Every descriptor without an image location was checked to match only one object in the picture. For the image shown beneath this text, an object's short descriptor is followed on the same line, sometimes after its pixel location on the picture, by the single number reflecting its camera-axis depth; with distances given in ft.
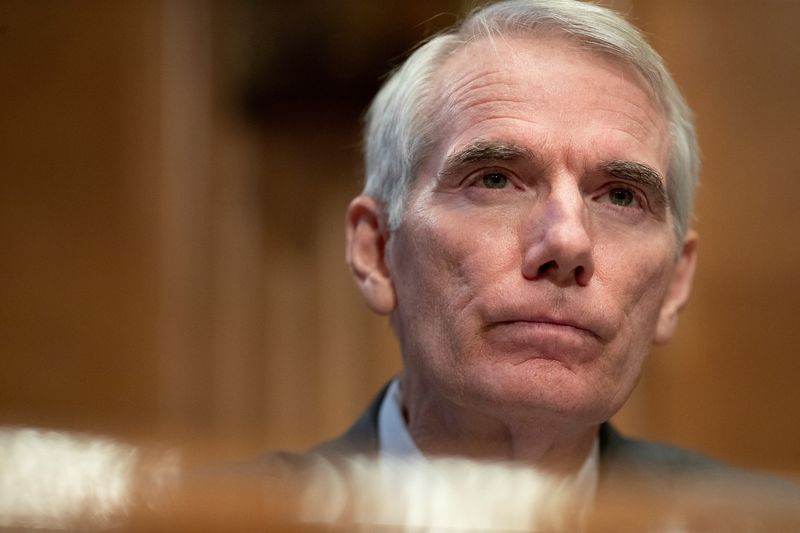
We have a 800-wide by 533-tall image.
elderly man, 6.58
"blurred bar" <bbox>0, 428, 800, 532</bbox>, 5.76
